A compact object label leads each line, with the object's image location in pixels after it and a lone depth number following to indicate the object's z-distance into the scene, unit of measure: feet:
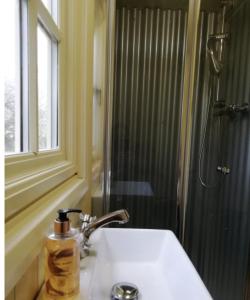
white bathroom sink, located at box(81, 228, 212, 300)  1.94
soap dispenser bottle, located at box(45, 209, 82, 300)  1.31
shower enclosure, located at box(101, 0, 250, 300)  5.15
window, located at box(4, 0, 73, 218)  1.66
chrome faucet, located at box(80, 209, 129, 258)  2.25
